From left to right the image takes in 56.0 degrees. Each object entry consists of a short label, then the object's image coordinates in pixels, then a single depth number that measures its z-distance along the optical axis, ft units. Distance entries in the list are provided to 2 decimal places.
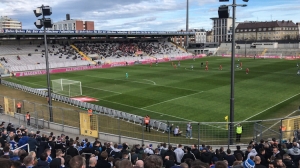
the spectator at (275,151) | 27.77
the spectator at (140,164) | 16.92
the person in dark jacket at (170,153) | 29.54
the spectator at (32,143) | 33.27
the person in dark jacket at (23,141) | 33.94
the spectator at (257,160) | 22.01
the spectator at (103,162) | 22.68
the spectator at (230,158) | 28.45
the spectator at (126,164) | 15.14
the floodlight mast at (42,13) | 60.12
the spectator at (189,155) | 29.84
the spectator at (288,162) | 23.30
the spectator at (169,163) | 24.38
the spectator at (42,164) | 20.55
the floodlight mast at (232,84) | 43.63
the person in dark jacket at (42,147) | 31.85
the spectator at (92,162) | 19.31
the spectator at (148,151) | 34.18
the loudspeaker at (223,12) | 43.29
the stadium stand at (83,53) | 203.10
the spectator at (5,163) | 15.32
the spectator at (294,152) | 27.91
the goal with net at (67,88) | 114.32
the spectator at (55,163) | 20.88
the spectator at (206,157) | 29.84
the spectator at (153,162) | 15.02
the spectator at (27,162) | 19.35
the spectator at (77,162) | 16.63
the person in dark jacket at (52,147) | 34.17
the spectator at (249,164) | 19.57
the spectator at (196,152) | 31.39
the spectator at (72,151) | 30.76
